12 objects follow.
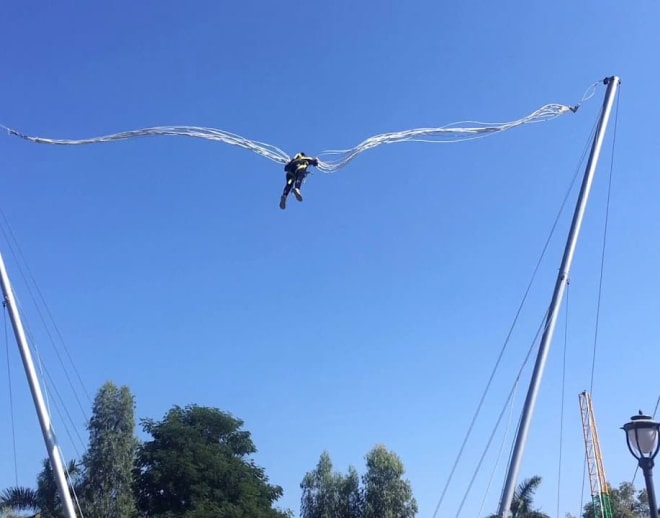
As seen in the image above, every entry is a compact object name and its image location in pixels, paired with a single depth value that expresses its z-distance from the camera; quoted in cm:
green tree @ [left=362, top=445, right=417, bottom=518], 7281
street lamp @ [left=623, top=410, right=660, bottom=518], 1427
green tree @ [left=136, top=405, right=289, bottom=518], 6050
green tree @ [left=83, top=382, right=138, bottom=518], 6006
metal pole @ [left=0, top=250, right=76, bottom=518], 2227
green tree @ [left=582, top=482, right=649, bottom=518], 8431
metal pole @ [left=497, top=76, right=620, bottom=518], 1700
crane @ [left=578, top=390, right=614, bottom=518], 10488
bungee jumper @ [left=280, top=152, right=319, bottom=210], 1959
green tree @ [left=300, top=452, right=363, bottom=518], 7569
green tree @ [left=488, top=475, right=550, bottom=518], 7950
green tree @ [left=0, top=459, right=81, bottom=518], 5513
